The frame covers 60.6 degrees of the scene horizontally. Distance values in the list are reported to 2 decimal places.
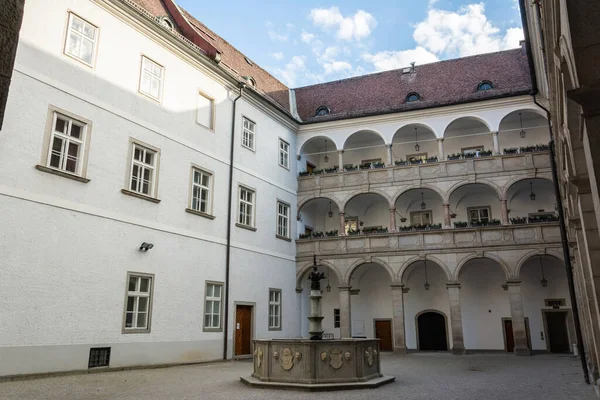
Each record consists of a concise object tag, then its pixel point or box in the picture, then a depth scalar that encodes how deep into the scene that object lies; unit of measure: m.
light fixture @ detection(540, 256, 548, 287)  22.91
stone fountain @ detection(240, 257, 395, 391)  10.73
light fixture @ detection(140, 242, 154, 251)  15.21
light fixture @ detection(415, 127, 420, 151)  26.09
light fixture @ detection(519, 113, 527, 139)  24.34
